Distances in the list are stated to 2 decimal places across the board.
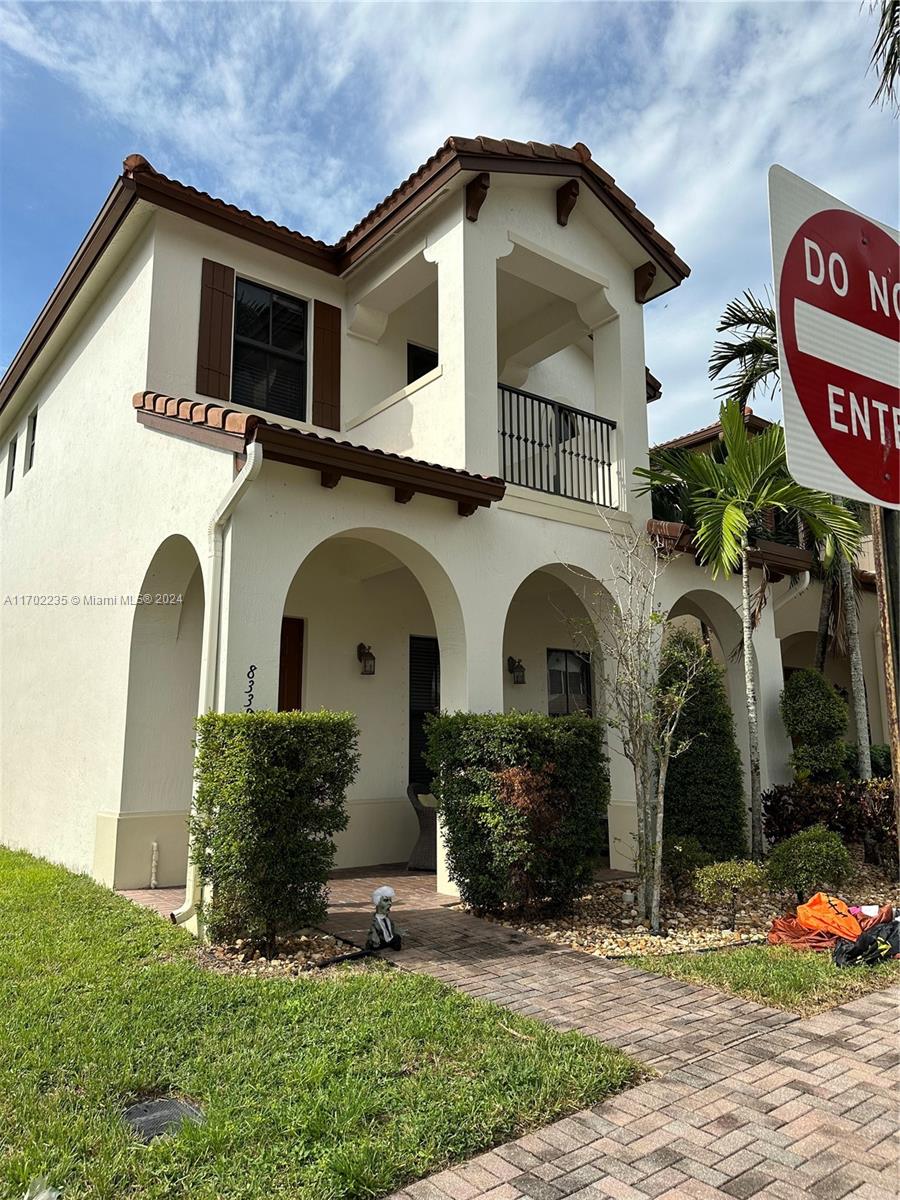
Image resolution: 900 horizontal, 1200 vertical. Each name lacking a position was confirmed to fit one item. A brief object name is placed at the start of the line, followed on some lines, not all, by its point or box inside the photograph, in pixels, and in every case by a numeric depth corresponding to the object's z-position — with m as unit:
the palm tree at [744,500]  8.96
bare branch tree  7.06
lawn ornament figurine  5.98
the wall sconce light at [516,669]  12.05
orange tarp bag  6.25
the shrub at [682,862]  7.68
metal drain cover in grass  3.41
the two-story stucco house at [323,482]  7.52
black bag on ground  5.80
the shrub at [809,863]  7.38
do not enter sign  1.21
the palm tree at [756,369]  11.63
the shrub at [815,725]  10.47
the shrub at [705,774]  8.66
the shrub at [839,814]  9.85
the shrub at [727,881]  6.97
